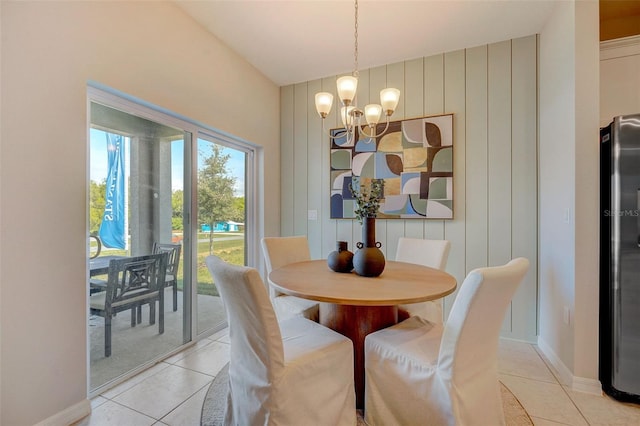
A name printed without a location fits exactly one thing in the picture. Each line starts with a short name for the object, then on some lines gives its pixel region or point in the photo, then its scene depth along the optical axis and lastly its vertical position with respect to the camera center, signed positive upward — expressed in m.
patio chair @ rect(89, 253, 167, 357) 1.96 -0.55
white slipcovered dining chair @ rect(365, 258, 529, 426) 1.21 -0.71
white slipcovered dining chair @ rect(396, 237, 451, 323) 2.06 -0.38
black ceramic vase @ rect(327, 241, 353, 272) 1.88 -0.32
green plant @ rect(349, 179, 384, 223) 1.75 +0.05
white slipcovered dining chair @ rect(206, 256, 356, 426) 1.21 -0.71
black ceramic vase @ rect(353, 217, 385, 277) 1.74 -0.27
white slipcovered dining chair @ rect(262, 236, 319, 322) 2.11 -0.41
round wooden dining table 1.36 -0.39
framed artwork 2.87 +0.47
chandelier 1.77 +0.71
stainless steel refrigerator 1.72 -0.29
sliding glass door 1.91 -0.02
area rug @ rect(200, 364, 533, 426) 1.60 -1.15
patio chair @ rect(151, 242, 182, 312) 2.38 -0.43
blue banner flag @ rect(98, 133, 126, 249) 1.95 +0.10
